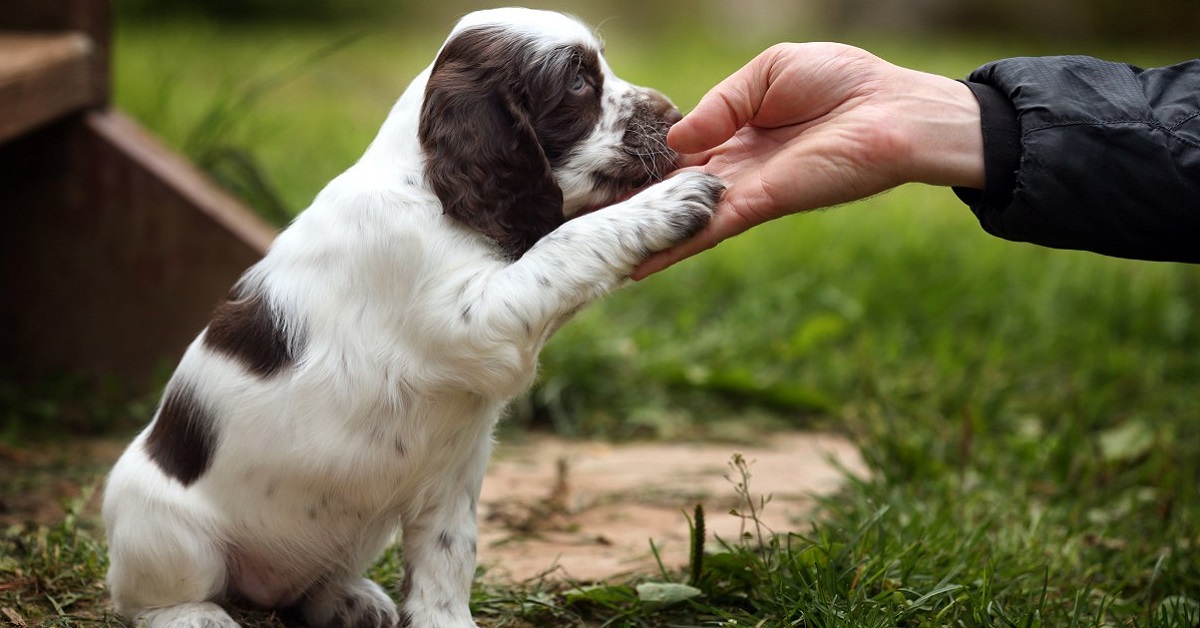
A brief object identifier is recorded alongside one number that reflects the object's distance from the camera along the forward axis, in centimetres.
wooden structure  512
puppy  284
